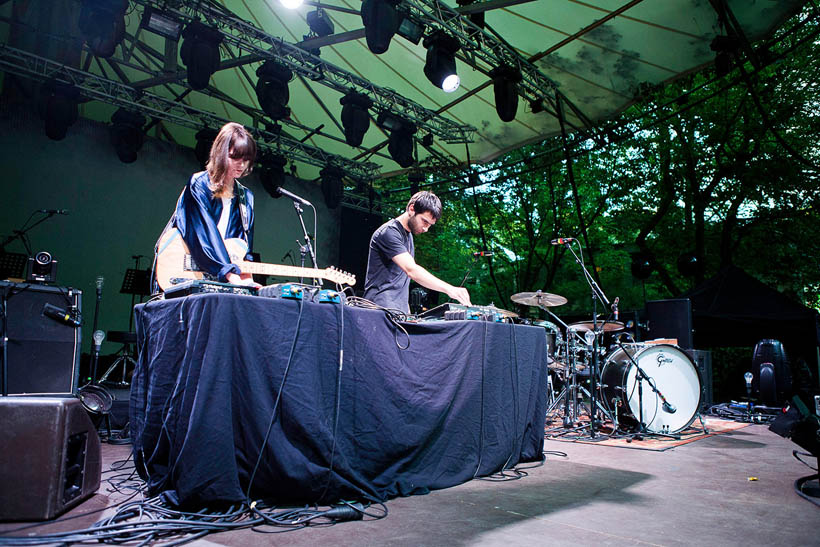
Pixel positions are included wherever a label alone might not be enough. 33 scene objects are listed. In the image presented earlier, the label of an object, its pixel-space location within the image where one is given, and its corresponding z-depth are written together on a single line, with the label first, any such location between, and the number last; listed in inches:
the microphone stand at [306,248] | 124.7
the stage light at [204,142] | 458.9
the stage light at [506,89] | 359.3
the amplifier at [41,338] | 181.0
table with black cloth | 96.3
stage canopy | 323.6
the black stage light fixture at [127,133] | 436.5
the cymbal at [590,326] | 247.4
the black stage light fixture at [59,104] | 382.0
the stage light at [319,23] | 359.9
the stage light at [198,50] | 321.1
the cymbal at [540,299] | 245.8
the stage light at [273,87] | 363.6
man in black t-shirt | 149.8
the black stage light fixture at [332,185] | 538.0
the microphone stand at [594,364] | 227.3
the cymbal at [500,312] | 155.6
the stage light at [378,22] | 275.9
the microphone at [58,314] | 190.1
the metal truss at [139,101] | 370.3
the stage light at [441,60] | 318.0
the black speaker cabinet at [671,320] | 348.8
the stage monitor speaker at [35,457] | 93.0
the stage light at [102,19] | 290.0
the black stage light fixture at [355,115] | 398.6
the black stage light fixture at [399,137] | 435.5
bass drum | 234.4
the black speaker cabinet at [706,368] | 338.0
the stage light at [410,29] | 313.4
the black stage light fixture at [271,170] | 498.3
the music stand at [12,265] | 264.9
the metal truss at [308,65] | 329.4
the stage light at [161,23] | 321.1
